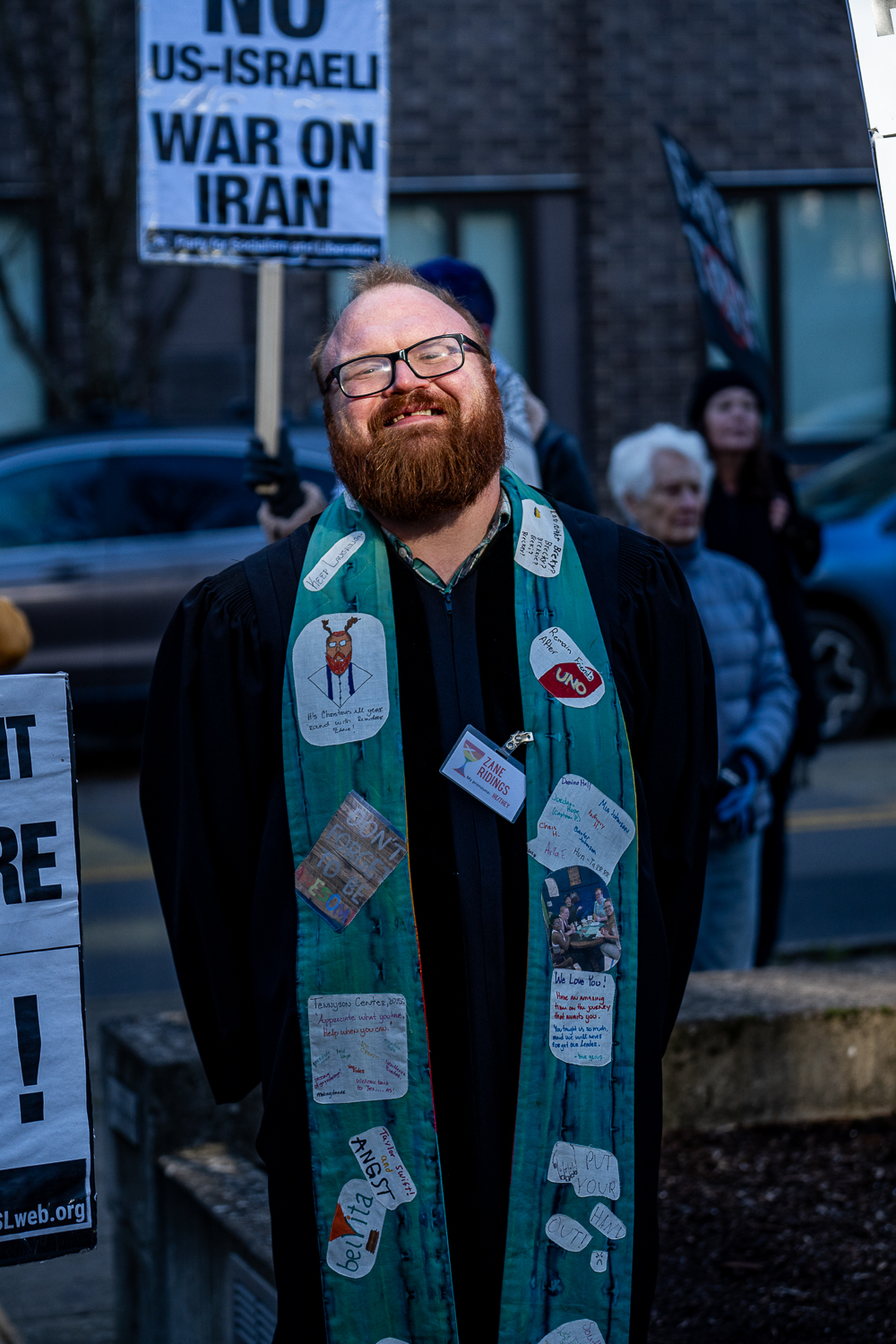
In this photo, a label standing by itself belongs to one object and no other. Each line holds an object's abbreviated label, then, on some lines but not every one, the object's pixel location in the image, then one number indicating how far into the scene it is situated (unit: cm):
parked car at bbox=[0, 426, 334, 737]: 996
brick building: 1498
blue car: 1055
